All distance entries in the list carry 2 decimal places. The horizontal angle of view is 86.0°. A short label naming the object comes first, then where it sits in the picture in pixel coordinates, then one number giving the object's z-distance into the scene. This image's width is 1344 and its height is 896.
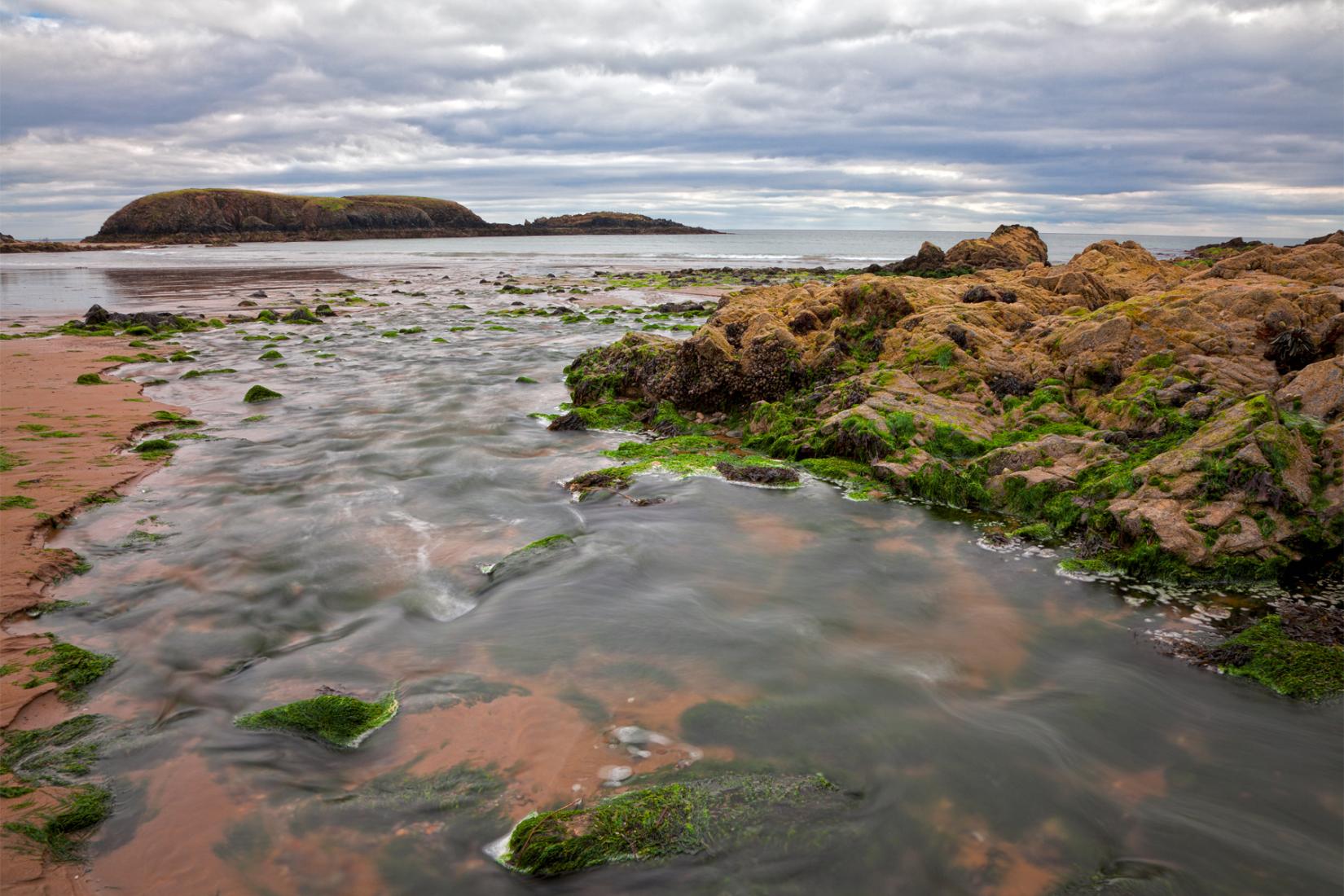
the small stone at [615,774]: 4.85
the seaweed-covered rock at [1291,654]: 5.78
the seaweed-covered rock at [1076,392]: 7.64
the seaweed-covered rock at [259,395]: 15.68
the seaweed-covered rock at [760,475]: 10.58
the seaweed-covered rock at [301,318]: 28.84
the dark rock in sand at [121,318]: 25.58
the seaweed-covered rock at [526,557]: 8.05
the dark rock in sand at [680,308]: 31.06
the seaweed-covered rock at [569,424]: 13.92
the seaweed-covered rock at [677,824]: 4.25
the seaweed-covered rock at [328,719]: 5.24
